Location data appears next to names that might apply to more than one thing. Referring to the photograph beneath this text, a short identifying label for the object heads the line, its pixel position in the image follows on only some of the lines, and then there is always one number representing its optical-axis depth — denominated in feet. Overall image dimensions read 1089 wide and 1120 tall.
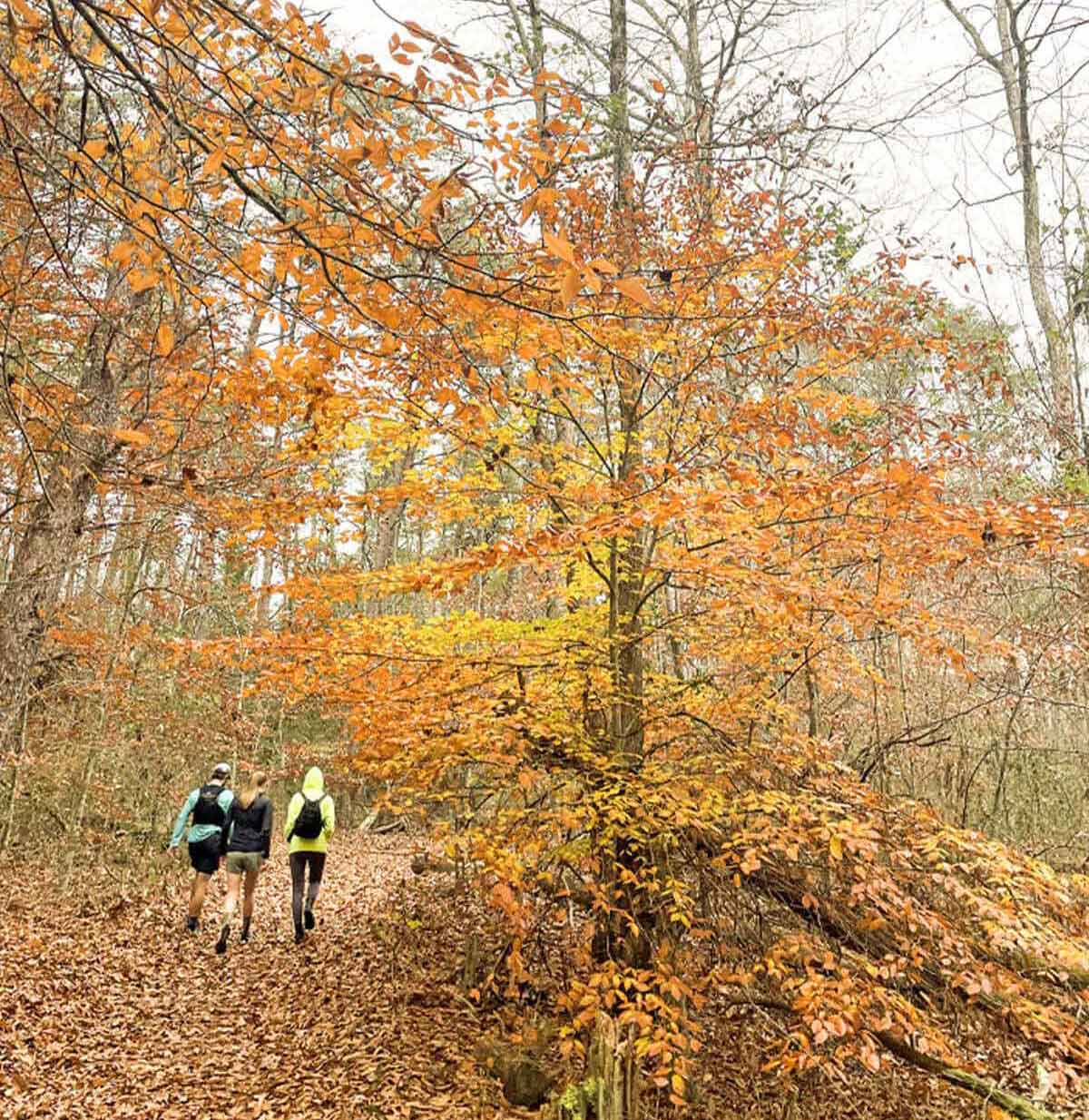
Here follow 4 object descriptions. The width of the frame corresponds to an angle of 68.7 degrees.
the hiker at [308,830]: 27.04
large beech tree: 16.88
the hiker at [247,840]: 27.43
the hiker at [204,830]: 27.55
